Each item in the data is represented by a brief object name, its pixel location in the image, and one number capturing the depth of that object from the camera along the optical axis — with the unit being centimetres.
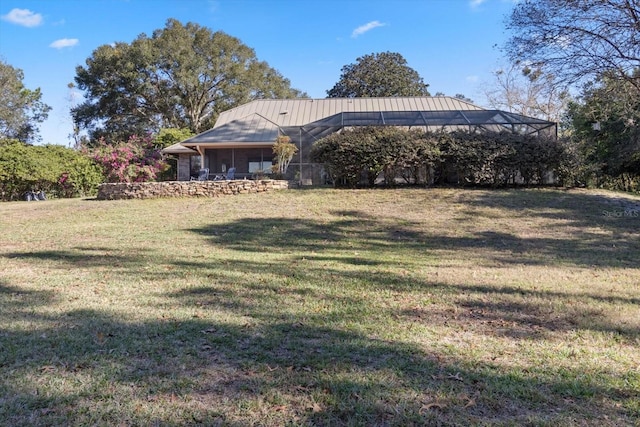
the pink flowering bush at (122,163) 2031
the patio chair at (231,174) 2027
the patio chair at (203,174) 2062
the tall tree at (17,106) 3334
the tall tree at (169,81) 3262
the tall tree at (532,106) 3331
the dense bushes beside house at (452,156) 1408
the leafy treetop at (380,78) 3981
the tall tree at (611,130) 1448
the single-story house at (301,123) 1656
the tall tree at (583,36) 1165
